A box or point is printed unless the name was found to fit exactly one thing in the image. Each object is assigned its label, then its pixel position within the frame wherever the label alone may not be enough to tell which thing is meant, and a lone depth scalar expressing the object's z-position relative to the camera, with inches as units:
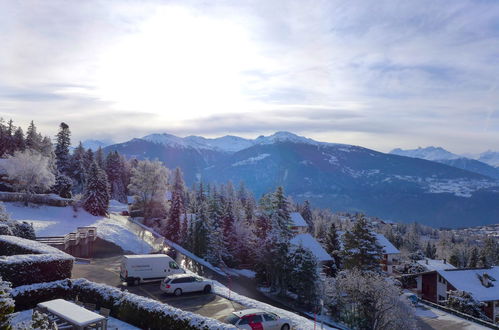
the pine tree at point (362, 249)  1792.6
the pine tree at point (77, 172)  3691.2
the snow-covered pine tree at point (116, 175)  4365.2
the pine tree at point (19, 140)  3154.5
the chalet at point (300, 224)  3491.6
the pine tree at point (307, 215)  3971.5
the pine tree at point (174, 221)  2610.7
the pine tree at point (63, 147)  3408.0
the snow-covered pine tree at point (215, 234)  2303.2
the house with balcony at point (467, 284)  2051.2
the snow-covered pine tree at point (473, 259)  3472.0
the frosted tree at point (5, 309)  435.9
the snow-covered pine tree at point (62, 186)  2751.0
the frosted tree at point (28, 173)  2241.6
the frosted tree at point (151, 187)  2844.5
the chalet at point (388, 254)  3041.3
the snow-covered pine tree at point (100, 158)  4216.0
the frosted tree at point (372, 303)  1316.4
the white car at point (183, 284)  1032.8
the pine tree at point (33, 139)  3213.8
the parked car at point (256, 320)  763.4
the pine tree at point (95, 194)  2453.2
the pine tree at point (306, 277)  1737.2
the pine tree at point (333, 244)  2488.9
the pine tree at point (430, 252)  4175.7
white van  1138.0
